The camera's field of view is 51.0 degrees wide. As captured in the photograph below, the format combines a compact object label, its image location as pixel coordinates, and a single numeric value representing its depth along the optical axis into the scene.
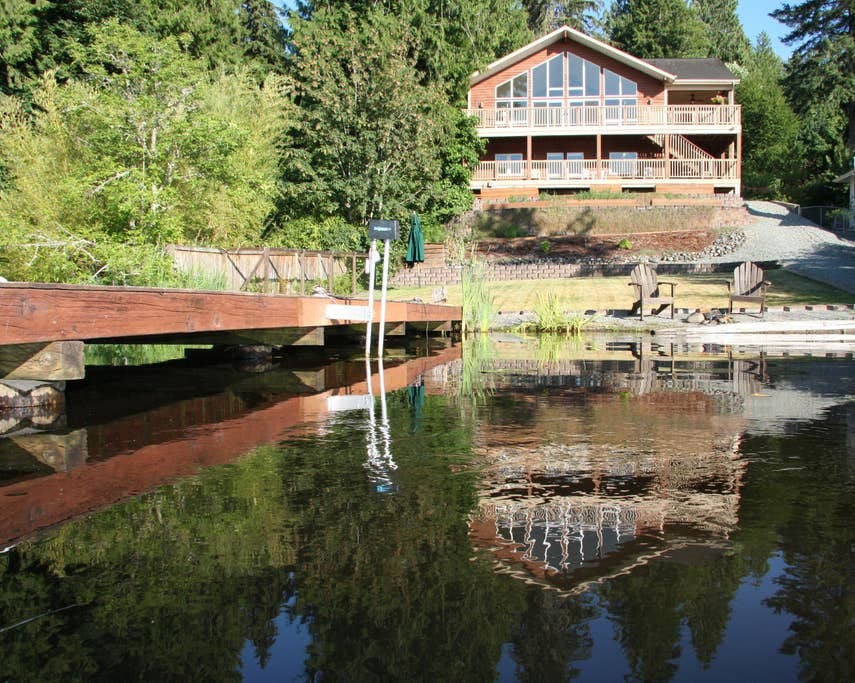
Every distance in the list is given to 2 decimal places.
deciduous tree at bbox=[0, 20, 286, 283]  15.91
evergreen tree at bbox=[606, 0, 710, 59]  61.56
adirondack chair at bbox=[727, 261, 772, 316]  20.06
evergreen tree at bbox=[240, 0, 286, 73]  47.00
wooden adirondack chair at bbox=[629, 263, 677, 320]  19.45
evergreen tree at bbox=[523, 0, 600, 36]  68.06
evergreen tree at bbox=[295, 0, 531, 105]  38.50
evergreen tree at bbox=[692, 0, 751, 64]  79.12
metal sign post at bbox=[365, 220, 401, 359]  11.92
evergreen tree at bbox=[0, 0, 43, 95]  35.56
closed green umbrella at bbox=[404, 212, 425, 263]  20.78
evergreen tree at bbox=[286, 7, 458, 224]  32.41
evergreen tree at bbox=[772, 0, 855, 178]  55.03
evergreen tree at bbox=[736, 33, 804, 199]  55.84
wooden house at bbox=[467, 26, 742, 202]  43.00
